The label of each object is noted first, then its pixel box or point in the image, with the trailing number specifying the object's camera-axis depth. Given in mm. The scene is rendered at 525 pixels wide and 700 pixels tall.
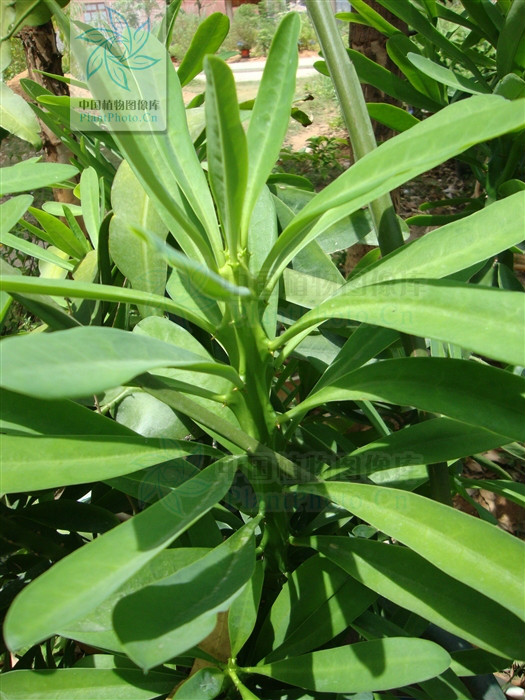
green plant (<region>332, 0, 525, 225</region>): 747
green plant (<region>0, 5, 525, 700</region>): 328
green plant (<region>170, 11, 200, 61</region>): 5392
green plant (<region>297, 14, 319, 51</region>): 7795
